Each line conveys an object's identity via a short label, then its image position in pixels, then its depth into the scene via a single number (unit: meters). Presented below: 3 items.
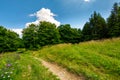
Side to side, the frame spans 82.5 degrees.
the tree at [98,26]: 19.11
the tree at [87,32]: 20.29
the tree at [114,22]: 16.99
